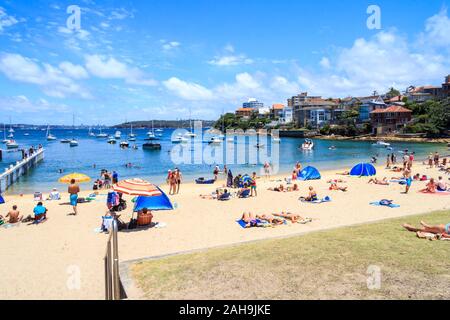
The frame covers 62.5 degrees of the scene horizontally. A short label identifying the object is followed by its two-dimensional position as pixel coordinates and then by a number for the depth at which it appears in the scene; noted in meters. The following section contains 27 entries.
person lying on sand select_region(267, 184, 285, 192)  21.58
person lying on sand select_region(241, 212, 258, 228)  13.16
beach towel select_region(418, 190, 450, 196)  18.63
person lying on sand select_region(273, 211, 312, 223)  13.80
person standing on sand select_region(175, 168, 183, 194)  21.82
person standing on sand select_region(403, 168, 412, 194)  19.72
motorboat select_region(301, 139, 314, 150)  69.38
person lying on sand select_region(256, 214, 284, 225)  13.58
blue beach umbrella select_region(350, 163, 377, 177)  27.78
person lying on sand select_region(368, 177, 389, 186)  23.30
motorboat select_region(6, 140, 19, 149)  80.60
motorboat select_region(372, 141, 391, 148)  73.16
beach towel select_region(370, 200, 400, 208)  16.22
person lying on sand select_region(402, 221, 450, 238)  9.49
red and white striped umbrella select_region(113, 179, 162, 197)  12.52
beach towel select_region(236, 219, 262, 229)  13.25
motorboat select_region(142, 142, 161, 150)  72.25
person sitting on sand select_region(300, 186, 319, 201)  17.89
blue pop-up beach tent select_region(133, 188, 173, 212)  13.58
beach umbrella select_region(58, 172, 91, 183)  18.14
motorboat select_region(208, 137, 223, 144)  90.65
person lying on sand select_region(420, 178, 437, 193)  19.31
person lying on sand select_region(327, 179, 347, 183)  24.90
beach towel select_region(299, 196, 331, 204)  17.70
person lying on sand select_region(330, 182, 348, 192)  21.31
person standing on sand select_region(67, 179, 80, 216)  15.48
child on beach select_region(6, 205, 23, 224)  14.01
